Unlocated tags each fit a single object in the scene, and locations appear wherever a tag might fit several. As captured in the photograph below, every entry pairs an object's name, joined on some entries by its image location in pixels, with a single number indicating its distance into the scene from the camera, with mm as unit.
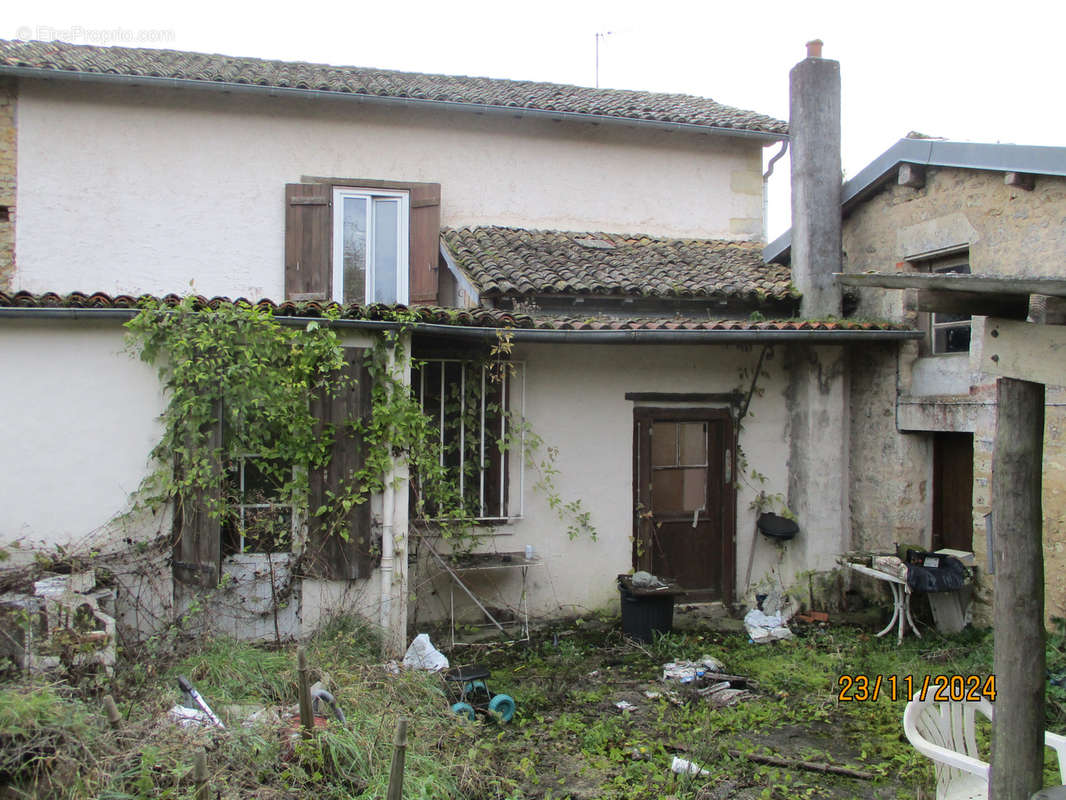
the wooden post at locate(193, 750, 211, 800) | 3533
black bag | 7680
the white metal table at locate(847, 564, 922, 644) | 8027
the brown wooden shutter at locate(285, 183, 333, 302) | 9805
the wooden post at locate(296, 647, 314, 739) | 4469
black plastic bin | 8156
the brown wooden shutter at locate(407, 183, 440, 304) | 10031
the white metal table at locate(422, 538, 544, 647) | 8047
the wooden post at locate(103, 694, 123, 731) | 4367
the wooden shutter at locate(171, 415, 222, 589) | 6797
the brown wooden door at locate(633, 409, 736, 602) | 9258
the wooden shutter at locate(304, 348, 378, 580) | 7172
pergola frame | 3604
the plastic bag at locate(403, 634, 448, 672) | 6926
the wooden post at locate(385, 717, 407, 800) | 3510
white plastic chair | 3957
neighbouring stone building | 7145
